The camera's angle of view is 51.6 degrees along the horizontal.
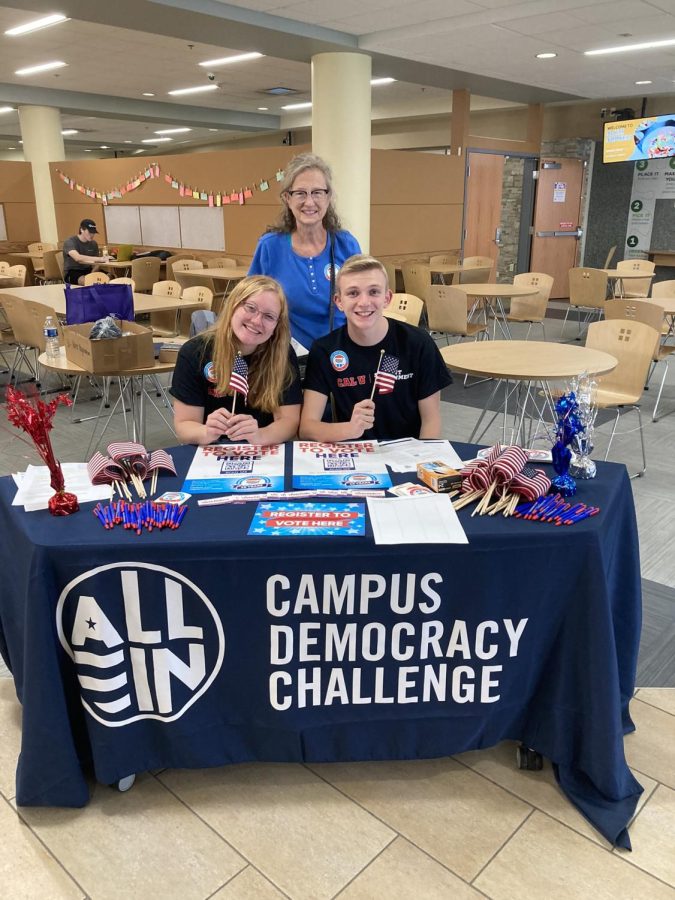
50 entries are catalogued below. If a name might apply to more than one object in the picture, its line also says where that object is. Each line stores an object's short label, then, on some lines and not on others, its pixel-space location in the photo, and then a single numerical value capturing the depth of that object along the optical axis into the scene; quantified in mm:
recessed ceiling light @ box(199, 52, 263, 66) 7863
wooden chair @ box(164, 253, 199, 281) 9180
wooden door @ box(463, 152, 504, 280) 9273
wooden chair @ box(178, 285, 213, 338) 5029
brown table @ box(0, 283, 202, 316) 4745
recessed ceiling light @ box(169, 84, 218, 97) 9984
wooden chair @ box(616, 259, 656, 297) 7530
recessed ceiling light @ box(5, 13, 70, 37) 6367
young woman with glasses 1960
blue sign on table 1429
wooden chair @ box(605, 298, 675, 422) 4570
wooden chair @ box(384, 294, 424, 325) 4593
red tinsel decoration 1496
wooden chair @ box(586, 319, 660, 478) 3500
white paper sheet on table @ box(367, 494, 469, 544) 1411
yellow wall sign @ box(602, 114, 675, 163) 8797
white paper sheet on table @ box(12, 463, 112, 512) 1543
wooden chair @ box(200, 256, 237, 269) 8555
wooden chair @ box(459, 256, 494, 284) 8492
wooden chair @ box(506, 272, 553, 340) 6129
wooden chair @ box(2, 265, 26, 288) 6980
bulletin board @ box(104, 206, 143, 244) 10711
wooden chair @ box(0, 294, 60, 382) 4398
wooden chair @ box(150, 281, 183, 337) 5512
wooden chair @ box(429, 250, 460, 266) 8727
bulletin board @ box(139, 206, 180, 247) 10039
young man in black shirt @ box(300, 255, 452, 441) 2127
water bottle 3555
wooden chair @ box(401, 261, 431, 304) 7074
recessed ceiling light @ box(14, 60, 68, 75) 8445
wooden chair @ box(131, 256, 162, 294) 8367
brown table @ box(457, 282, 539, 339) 5684
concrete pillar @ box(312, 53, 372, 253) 6746
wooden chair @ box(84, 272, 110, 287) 6992
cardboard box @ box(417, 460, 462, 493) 1616
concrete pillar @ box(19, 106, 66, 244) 11047
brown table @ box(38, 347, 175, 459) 3301
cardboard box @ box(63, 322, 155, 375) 3209
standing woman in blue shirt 2486
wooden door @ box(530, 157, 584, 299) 10141
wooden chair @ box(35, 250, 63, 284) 10405
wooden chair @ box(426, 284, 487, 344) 5344
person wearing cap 7391
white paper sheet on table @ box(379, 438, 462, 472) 1804
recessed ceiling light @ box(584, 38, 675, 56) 6444
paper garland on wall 8773
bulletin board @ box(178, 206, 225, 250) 9320
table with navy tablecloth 1418
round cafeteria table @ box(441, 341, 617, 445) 2793
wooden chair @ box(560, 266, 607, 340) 6639
